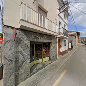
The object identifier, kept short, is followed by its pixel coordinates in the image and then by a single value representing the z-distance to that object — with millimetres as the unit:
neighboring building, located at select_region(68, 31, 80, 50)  24954
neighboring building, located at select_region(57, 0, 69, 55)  9775
